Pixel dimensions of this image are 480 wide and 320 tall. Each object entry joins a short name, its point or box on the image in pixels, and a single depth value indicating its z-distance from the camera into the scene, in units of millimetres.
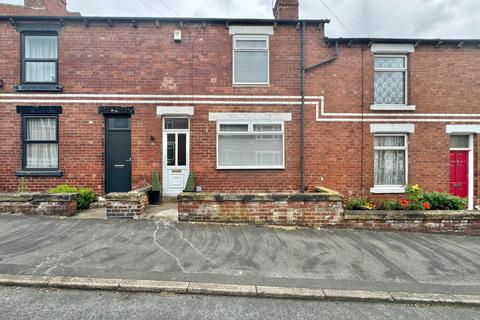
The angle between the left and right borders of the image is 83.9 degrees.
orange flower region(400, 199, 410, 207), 7346
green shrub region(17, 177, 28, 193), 8875
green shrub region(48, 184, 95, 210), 7758
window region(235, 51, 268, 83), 9562
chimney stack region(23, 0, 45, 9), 13016
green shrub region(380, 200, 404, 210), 7420
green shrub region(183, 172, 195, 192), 8680
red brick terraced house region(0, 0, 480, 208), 9031
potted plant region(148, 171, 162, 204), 8545
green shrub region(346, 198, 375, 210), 7984
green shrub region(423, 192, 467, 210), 7230
